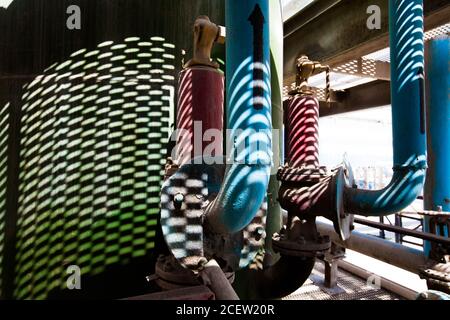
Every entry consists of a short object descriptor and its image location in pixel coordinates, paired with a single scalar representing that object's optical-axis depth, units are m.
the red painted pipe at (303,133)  2.12
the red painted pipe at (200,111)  1.68
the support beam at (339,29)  3.39
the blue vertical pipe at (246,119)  1.26
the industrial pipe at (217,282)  1.00
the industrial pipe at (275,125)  2.58
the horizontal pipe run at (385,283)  4.03
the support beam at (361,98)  6.48
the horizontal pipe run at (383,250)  2.91
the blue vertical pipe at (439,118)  3.58
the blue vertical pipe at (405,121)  1.87
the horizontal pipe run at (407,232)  2.08
